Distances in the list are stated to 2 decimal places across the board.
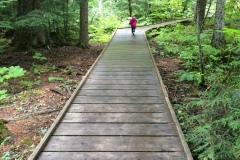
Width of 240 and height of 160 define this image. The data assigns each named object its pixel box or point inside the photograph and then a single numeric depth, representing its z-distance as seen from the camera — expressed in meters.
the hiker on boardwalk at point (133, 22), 16.15
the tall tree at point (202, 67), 6.72
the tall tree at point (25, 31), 10.27
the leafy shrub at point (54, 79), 7.80
